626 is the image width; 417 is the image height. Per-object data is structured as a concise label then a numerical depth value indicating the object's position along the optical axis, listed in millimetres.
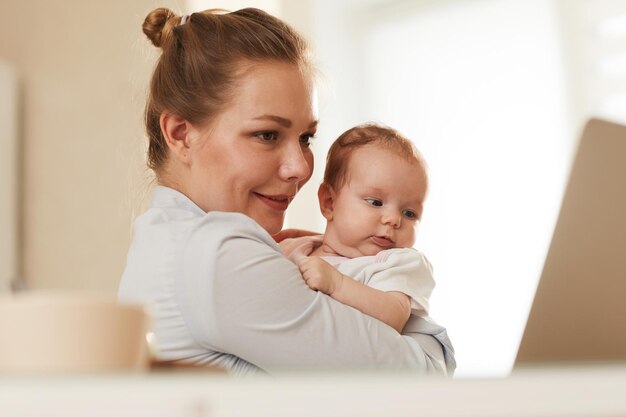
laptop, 1005
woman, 1011
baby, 1312
